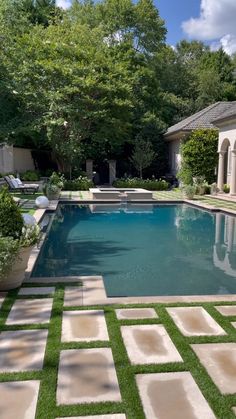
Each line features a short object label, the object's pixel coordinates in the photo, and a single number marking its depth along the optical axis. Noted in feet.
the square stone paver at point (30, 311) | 14.28
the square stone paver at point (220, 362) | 10.31
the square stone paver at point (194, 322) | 13.46
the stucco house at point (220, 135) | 62.39
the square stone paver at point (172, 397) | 9.05
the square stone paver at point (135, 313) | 14.70
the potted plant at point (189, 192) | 60.13
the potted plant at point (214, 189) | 65.82
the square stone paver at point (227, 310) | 15.30
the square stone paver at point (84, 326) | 12.90
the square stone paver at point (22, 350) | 11.09
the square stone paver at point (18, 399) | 9.01
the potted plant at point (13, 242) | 16.51
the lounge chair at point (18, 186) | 58.49
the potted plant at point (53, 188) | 56.49
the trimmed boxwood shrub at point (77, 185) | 76.13
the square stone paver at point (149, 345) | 11.53
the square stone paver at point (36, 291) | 17.28
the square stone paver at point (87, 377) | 9.61
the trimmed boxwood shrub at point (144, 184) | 78.43
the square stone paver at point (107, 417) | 8.83
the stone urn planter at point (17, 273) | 17.48
